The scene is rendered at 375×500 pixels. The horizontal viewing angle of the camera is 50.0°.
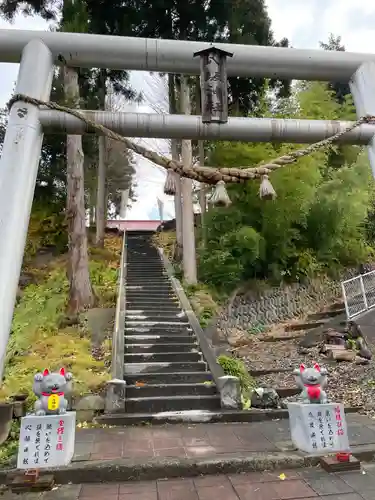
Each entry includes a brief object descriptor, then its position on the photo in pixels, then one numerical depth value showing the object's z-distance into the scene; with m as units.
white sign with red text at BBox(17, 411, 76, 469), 3.74
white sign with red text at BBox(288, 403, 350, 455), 4.12
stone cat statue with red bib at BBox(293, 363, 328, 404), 4.25
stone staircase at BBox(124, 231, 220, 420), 5.97
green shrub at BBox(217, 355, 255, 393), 6.61
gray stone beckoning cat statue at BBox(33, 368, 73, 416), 3.96
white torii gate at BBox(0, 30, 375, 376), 3.03
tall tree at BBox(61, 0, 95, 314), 9.24
